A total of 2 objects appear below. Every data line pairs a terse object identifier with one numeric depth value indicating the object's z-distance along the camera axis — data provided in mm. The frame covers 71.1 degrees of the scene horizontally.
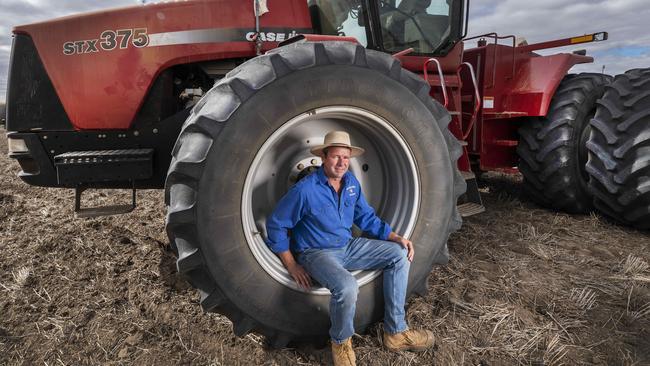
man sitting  2162
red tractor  2084
